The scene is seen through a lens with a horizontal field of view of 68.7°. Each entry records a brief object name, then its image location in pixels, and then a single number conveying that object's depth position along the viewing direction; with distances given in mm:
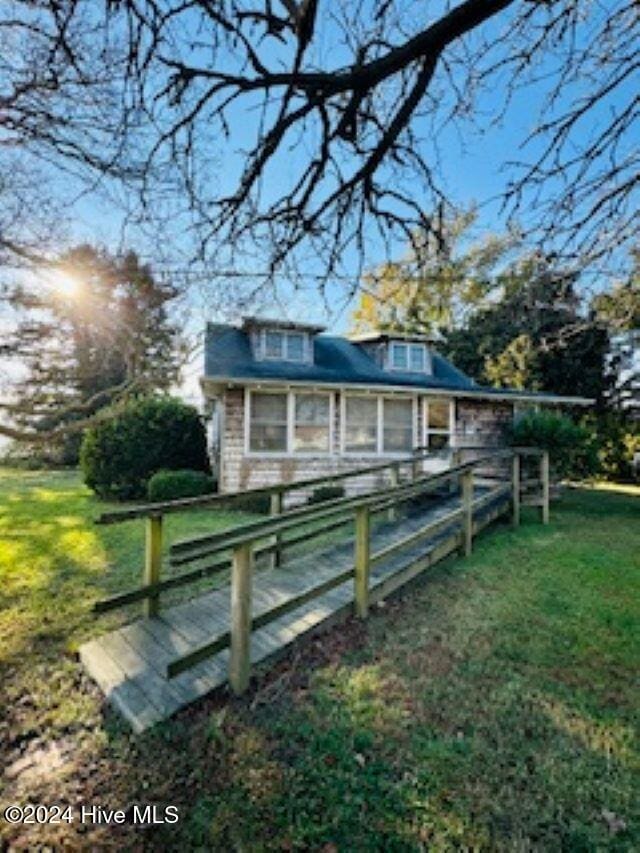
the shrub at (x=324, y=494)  11477
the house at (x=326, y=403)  11500
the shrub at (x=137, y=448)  12258
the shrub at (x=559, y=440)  11938
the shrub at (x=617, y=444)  18609
